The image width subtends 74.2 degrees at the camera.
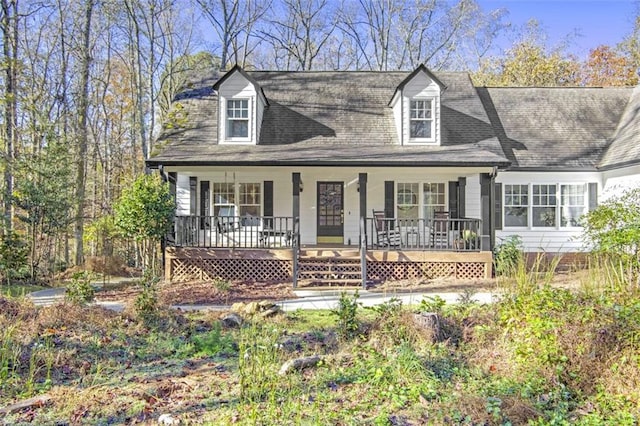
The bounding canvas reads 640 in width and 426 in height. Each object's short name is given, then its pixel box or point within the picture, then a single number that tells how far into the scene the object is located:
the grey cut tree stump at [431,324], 5.32
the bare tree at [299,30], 27.05
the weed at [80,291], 7.38
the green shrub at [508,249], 11.78
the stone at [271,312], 7.06
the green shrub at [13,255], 11.34
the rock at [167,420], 3.60
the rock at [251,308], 7.14
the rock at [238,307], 7.40
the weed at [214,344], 5.36
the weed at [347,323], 5.59
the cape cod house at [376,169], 11.62
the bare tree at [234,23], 24.61
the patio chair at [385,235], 11.70
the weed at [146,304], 6.51
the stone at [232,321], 6.57
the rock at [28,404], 3.83
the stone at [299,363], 4.60
